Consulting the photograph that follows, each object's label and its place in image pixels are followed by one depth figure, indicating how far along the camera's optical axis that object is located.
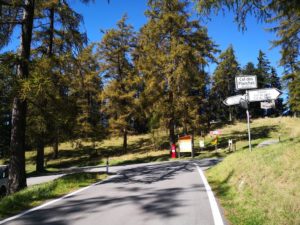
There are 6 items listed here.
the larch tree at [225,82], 65.94
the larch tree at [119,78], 36.88
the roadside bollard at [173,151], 29.06
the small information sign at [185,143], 29.38
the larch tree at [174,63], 28.95
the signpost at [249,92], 10.95
